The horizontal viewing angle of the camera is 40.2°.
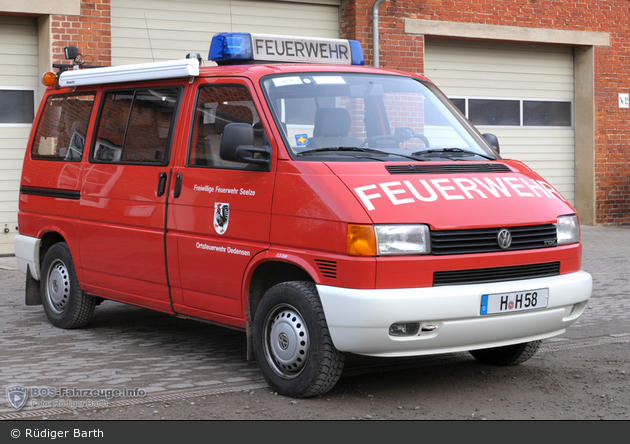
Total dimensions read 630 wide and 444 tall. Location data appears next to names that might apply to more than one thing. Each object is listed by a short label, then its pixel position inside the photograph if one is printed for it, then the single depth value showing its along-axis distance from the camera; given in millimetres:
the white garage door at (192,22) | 12734
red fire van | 4754
